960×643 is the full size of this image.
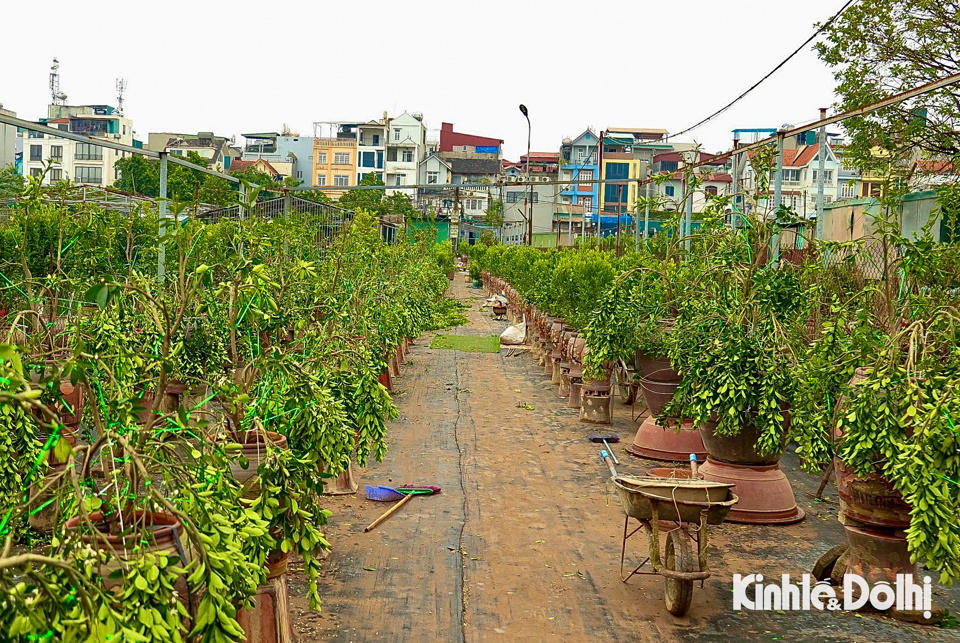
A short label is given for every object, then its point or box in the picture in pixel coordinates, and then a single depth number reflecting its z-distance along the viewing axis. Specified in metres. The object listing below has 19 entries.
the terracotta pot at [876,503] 5.05
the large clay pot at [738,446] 6.84
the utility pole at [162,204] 8.83
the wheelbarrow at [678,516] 5.14
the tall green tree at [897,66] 14.16
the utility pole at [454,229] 49.23
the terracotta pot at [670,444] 8.97
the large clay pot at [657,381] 9.25
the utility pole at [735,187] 8.09
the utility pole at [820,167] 9.06
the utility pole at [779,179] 8.55
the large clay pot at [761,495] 6.88
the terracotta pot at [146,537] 2.87
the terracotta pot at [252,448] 4.54
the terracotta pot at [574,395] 11.99
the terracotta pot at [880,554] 5.08
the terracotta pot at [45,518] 5.88
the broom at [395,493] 7.30
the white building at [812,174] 42.90
